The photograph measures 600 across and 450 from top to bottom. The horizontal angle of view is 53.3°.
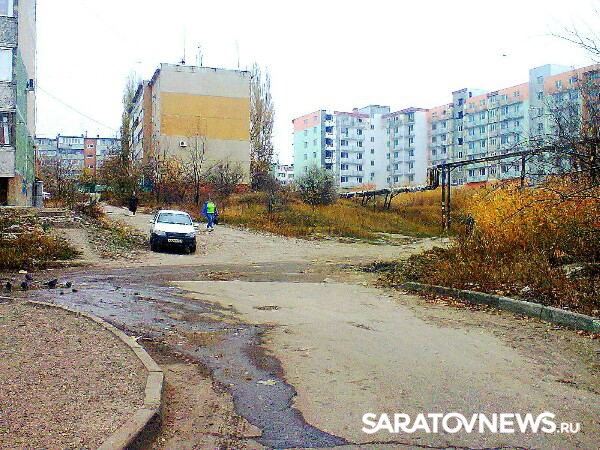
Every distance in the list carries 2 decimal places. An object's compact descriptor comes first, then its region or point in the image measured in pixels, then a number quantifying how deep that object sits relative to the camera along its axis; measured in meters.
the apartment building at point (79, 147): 133.75
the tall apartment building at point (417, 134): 83.19
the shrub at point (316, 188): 46.00
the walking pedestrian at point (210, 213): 33.81
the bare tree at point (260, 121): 62.54
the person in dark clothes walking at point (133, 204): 40.23
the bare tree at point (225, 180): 48.28
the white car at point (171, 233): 24.52
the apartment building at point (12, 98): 31.78
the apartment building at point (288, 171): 135.50
